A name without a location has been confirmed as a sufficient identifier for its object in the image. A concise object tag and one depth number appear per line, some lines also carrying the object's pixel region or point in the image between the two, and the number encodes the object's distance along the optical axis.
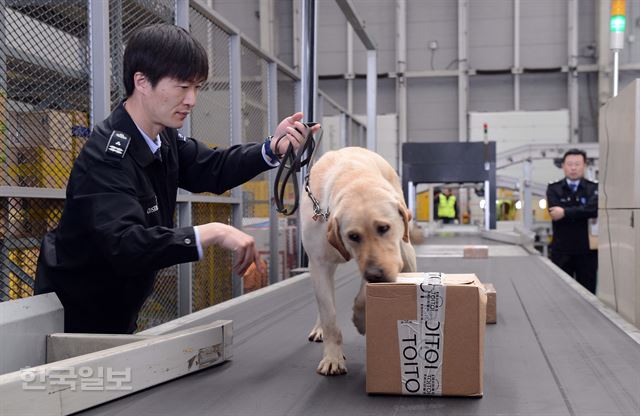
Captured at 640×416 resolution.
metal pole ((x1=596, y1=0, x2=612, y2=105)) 15.20
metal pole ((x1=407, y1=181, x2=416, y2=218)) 9.65
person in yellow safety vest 15.33
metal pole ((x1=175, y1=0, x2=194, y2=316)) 4.19
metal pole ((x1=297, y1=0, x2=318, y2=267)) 5.02
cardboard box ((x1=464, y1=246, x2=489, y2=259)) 6.45
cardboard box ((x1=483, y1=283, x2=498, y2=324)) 3.04
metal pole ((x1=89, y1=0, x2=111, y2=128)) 3.20
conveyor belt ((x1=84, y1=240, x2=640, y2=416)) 1.80
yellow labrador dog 2.02
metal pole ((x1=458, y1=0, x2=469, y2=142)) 16.02
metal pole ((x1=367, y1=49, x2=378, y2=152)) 8.26
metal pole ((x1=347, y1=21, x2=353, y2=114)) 16.53
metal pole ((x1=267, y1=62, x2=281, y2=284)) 6.00
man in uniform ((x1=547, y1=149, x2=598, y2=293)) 5.88
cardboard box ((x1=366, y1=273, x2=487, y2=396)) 1.84
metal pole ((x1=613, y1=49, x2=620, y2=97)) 4.31
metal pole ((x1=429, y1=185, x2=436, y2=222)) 11.57
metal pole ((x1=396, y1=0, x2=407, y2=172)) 16.28
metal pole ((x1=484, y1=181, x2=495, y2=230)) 9.48
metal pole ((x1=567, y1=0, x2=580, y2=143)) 15.51
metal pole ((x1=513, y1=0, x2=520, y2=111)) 15.80
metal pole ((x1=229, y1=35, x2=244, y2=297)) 5.14
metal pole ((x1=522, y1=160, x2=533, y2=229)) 9.04
